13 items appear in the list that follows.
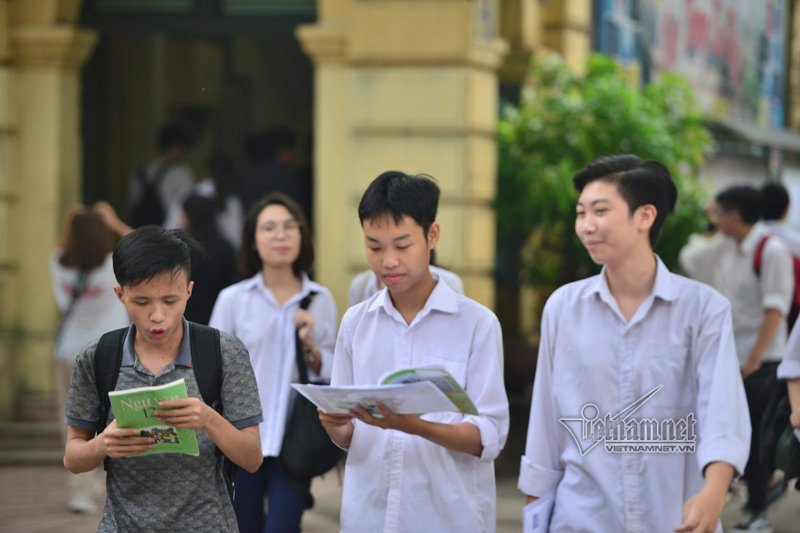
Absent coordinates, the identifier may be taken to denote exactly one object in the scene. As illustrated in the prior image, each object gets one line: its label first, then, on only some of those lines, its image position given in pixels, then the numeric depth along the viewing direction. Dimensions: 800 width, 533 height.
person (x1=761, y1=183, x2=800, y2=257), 16.11
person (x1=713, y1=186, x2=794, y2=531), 13.47
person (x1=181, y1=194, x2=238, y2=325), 13.86
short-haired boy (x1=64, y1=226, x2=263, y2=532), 6.16
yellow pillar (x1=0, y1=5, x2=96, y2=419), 18.73
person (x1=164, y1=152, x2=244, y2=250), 18.87
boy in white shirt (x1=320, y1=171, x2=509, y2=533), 6.66
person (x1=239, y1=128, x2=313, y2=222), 19.39
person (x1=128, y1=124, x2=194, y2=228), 20.83
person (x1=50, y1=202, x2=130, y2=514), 14.99
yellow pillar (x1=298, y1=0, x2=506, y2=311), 17.56
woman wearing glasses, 9.85
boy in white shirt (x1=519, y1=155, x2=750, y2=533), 6.38
